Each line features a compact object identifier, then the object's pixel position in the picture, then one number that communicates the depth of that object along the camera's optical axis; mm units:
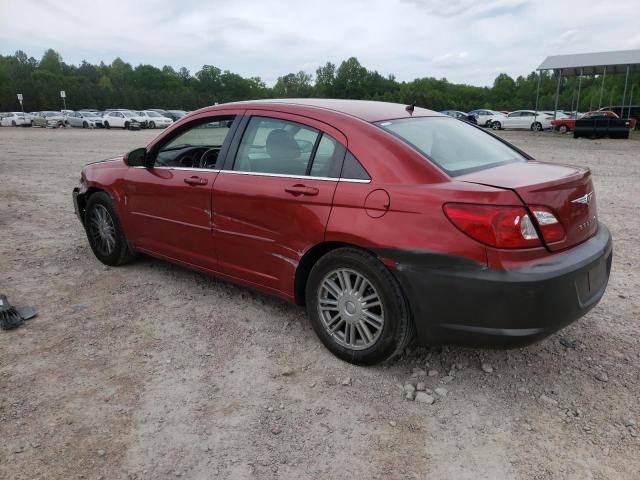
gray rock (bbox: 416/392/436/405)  2943
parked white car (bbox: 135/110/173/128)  38969
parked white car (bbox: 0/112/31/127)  43750
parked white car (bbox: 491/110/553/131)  34844
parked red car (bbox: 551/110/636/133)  30912
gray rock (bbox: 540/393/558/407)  2893
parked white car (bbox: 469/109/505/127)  37816
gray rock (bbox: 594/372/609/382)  3121
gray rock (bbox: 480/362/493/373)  3258
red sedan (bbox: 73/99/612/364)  2688
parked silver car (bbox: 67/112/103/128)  40219
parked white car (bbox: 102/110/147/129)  38000
